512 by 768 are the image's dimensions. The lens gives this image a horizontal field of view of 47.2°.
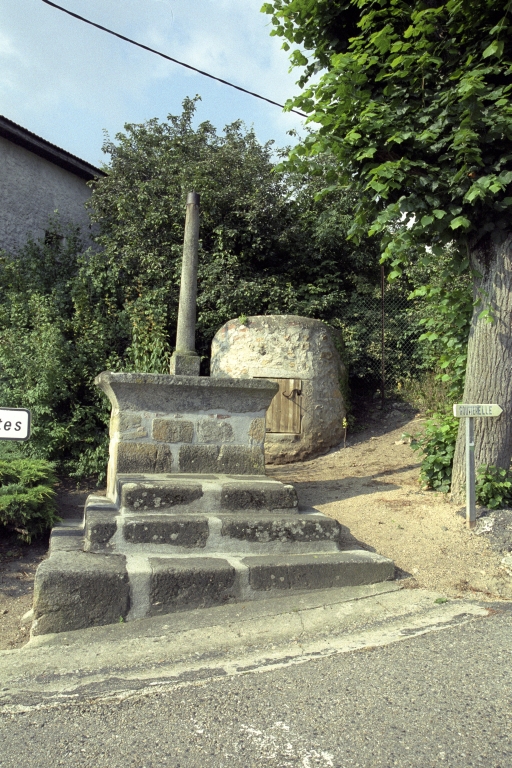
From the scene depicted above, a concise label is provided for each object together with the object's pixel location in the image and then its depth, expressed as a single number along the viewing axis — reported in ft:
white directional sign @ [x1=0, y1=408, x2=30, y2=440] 9.16
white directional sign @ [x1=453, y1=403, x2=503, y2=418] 15.28
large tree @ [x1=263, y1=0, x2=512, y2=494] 15.06
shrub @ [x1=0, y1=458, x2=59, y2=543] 15.90
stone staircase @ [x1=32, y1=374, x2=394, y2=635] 10.44
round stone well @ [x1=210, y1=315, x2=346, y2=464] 28.37
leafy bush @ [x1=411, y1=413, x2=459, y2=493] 17.92
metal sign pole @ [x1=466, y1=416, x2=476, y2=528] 15.03
